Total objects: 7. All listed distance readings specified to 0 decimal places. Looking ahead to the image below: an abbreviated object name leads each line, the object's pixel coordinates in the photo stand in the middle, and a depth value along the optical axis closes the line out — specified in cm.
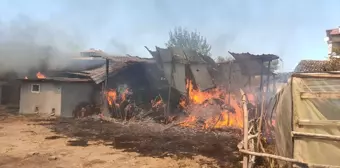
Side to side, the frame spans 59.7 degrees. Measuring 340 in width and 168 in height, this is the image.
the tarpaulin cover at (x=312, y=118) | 399
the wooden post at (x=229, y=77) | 1474
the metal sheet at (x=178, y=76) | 1587
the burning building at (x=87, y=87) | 1822
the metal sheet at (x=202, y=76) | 1605
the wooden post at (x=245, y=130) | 501
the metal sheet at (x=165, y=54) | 1561
